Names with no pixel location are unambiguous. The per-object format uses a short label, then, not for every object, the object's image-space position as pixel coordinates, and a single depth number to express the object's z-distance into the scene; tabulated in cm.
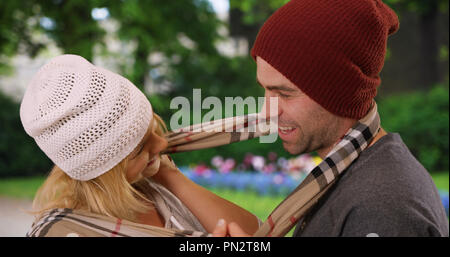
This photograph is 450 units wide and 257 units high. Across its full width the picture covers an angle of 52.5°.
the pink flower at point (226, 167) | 590
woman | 156
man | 135
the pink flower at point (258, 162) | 568
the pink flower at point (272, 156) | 640
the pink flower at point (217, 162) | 610
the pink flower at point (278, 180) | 524
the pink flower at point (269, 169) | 573
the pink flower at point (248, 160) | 647
